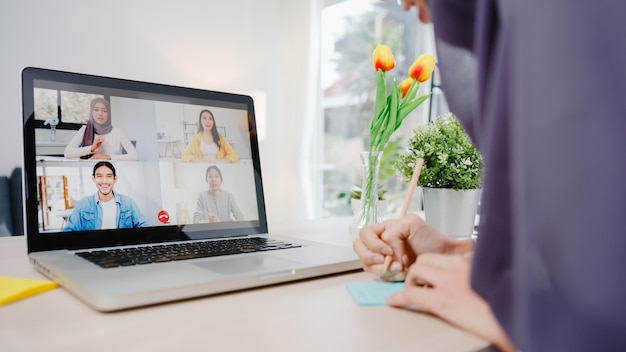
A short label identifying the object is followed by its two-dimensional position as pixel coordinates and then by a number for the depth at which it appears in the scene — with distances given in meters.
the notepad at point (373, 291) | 0.56
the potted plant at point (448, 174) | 1.00
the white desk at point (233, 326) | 0.42
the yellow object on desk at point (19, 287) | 0.53
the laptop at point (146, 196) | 0.62
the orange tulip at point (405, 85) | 1.05
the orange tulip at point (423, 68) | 0.99
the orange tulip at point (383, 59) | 1.01
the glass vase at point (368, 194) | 1.01
